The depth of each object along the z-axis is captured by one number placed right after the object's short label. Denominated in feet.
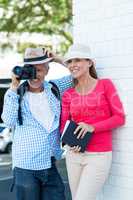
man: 15.40
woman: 14.63
